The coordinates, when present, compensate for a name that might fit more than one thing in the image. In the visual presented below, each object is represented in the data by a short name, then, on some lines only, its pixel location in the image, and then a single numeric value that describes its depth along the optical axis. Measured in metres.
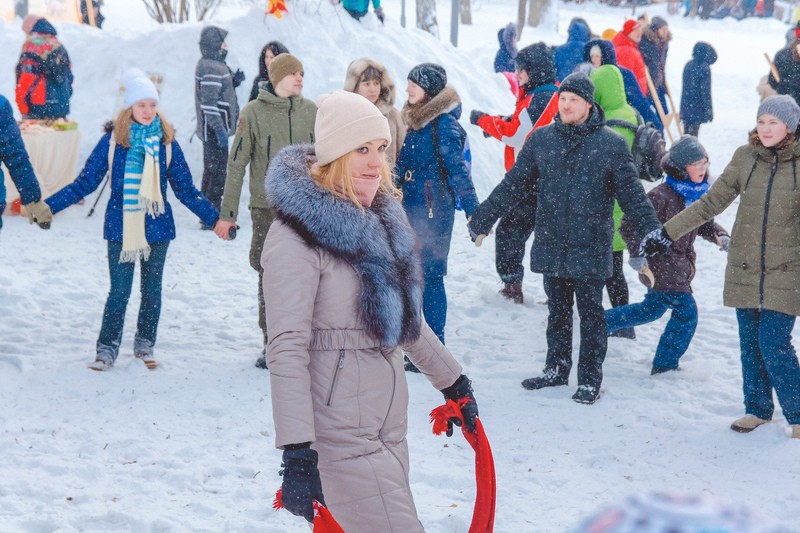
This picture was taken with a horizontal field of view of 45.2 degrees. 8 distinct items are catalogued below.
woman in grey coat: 2.79
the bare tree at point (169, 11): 15.69
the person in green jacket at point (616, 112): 7.02
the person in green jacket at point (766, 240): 4.90
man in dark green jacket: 6.20
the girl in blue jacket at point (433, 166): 6.19
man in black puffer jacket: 5.53
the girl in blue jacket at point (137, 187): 5.98
